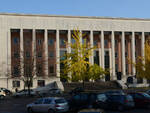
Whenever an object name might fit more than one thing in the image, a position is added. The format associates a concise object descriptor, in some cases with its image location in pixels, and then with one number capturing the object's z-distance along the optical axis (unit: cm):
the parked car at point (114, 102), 2414
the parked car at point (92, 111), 1552
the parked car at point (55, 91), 4922
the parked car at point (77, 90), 4644
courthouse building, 6328
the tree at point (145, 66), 4637
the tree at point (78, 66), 4400
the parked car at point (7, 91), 5655
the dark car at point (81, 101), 2492
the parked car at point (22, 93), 4908
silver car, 2410
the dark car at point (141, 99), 2611
